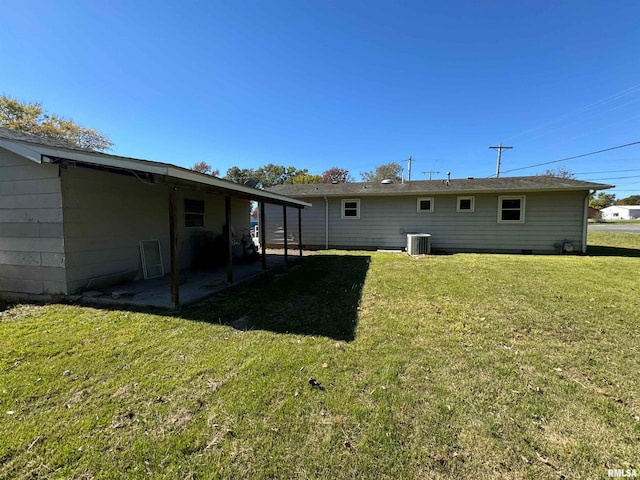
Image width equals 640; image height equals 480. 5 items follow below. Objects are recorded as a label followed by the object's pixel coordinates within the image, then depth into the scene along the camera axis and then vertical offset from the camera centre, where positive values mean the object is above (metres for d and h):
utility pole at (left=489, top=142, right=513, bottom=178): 24.86 +6.95
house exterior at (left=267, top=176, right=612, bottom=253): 10.66 +0.50
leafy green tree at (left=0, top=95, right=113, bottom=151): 22.31 +8.82
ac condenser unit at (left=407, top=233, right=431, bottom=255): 10.86 -0.71
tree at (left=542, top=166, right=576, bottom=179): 41.73 +8.46
